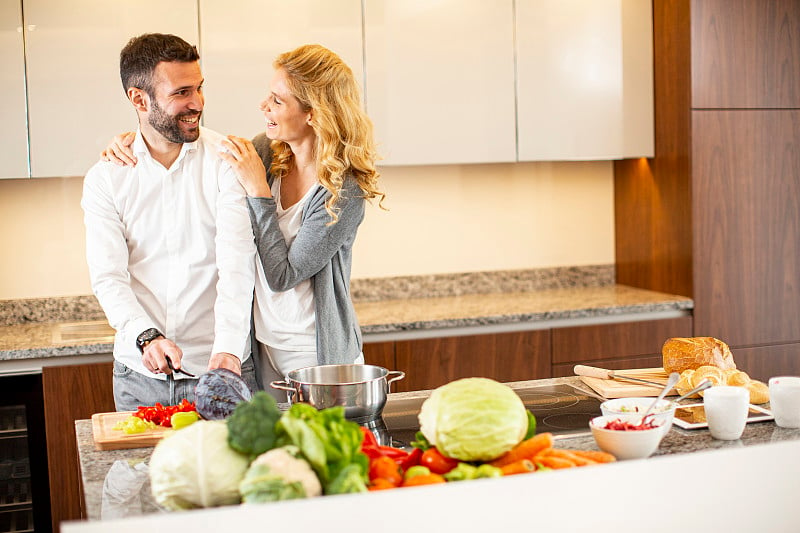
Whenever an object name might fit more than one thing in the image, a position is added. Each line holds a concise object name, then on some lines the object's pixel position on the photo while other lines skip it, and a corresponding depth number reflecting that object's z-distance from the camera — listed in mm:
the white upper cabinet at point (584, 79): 3730
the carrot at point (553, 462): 1391
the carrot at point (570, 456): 1428
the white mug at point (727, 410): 1714
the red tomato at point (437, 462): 1422
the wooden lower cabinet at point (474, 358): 3406
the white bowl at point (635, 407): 1663
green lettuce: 1264
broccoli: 1291
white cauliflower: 1216
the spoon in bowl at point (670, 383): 1668
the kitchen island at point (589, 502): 1109
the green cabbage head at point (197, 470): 1279
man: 2443
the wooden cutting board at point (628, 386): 2078
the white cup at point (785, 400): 1773
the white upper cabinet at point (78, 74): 3262
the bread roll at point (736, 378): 1977
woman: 2482
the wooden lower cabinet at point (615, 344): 3570
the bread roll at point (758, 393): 1966
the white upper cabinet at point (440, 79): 3566
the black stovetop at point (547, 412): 1853
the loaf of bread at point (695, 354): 2068
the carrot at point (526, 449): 1435
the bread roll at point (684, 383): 1998
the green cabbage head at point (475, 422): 1399
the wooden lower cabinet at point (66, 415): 3049
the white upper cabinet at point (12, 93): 3229
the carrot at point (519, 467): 1385
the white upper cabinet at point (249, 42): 3408
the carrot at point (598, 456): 1481
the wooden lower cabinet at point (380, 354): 3344
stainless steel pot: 1792
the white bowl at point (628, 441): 1571
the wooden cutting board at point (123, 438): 1809
